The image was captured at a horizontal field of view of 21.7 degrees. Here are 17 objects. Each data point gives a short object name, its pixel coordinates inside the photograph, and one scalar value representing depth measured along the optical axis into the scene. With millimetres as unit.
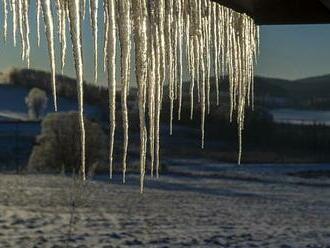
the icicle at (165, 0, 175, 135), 3274
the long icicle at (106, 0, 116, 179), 2555
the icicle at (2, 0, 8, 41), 2986
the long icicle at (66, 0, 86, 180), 2416
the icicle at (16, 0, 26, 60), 2949
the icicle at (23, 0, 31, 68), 2937
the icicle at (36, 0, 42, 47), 3004
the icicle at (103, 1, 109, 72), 2771
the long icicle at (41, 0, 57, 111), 2523
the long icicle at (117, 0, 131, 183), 2548
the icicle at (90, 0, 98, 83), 2609
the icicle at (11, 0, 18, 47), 3030
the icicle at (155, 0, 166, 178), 3025
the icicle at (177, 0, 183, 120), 3449
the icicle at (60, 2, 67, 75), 2701
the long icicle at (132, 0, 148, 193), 2664
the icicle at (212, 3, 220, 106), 4040
